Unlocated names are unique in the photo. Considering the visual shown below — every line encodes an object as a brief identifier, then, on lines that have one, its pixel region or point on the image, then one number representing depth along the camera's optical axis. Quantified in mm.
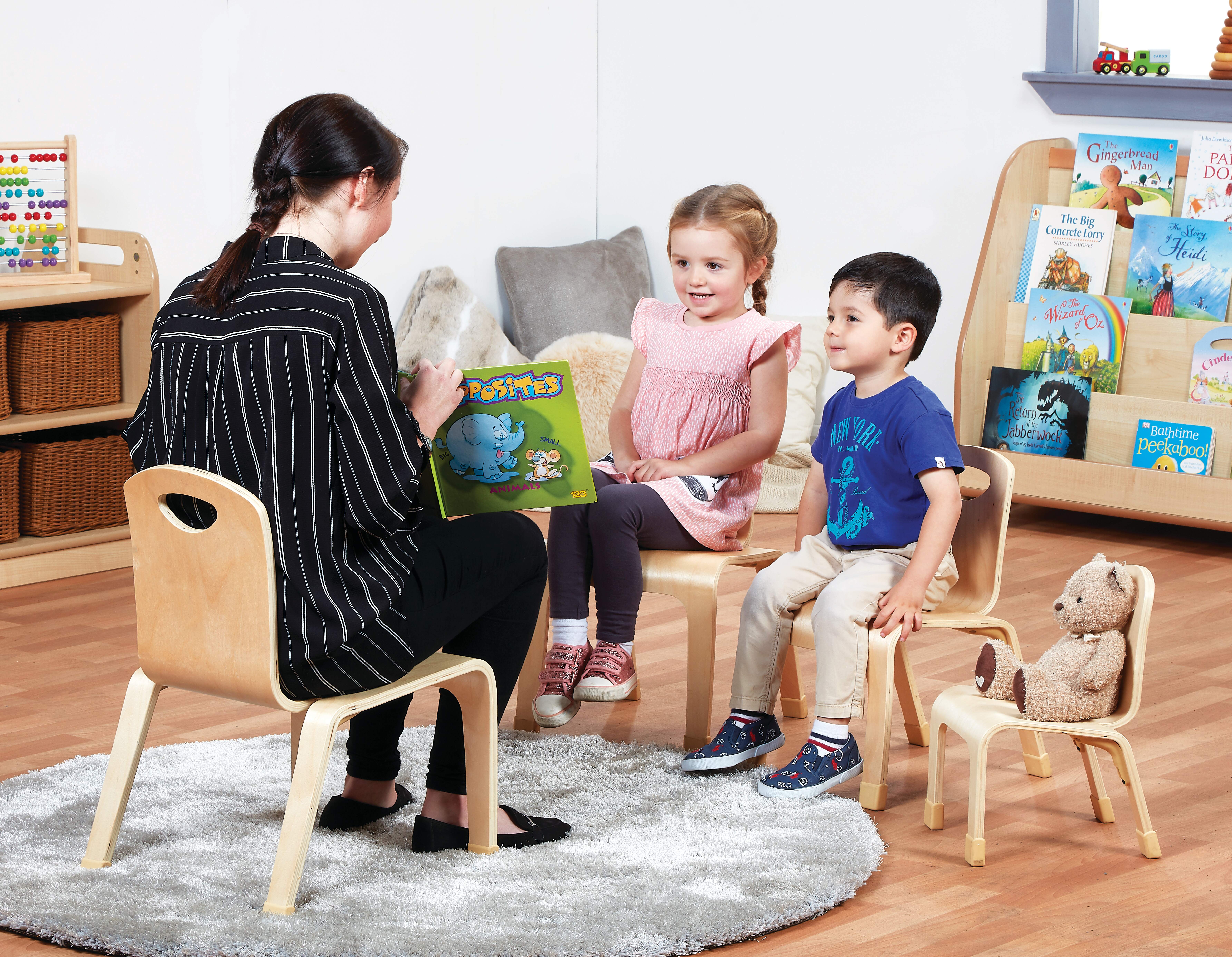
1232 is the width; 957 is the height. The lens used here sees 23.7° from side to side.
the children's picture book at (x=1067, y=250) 7707
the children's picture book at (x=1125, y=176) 7557
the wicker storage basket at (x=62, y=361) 6645
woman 3159
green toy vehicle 7746
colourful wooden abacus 6776
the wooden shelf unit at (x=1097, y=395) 7380
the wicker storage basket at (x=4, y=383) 6534
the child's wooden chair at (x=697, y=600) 4483
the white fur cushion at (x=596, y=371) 8388
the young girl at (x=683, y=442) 4548
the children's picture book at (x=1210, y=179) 7368
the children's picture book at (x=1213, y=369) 7380
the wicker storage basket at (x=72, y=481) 6730
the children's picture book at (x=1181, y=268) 7392
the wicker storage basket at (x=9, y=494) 6587
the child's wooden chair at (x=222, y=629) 3146
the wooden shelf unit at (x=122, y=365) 6645
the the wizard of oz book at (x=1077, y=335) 7676
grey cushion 9258
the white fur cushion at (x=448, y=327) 8711
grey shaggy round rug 3199
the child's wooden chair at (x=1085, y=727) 3653
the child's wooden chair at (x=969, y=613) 4032
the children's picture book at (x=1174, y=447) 7380
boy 4071
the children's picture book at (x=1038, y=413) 7753
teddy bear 3677
